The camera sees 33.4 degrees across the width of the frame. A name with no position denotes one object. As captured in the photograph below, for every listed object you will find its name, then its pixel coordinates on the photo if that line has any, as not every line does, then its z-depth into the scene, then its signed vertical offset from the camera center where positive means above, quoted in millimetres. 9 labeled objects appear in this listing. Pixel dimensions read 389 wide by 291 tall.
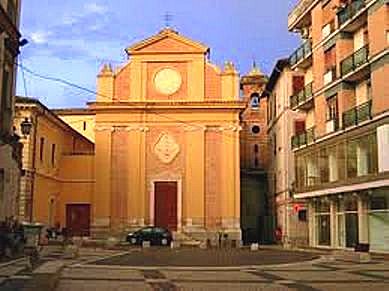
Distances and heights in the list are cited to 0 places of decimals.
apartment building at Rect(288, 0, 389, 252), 31250 +5015
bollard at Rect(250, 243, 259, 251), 39606 -2149
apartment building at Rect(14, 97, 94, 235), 45156 +3032
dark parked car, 46312 -1771
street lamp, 27109 +3544
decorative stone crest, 51062 +5037
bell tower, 60875 +4896
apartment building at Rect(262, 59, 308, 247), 47781 +4091
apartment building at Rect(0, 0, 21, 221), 22609 +4051
